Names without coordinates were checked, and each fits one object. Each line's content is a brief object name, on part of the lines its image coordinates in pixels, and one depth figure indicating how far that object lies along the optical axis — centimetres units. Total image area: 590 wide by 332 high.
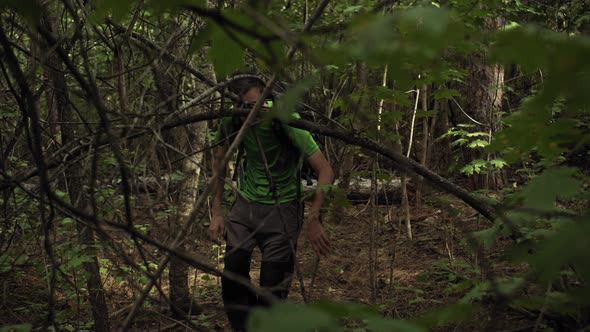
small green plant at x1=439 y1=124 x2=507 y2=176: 559
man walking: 359
